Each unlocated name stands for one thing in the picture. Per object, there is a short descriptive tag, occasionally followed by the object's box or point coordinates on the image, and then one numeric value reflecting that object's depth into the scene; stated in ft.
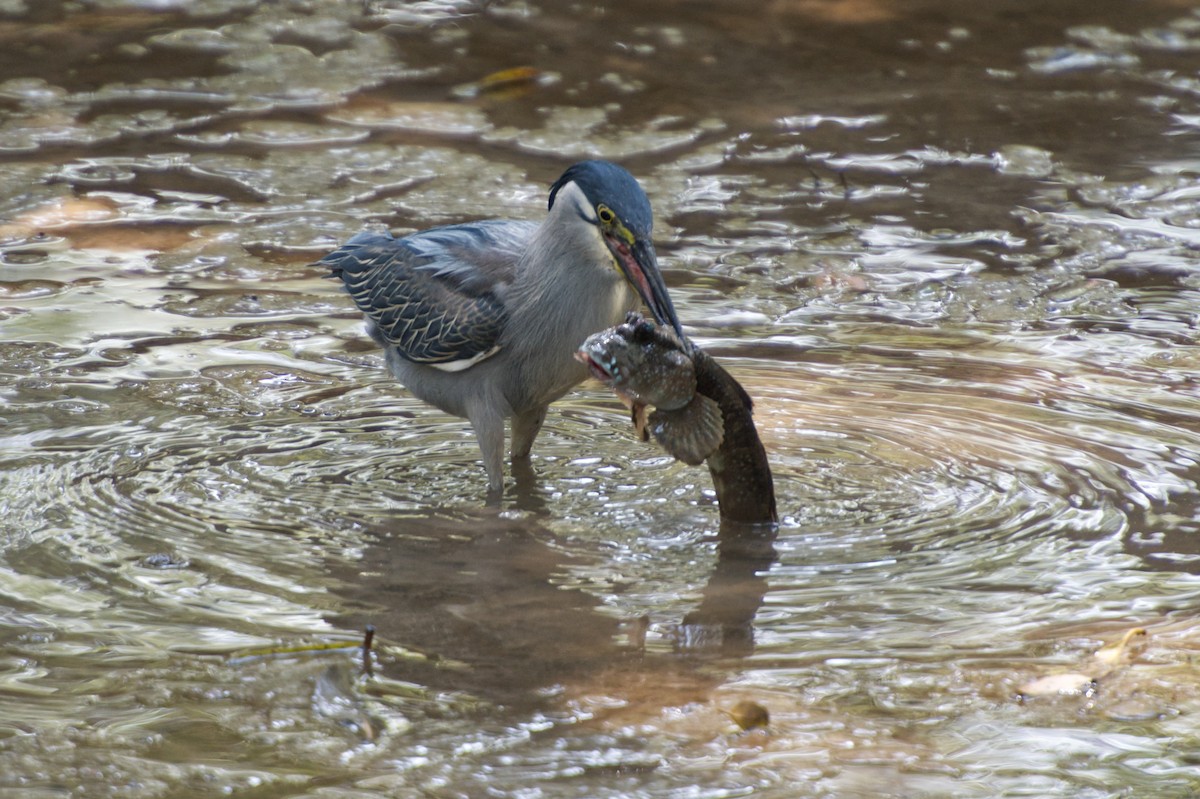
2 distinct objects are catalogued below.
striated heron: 31.91
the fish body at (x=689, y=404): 26.63
